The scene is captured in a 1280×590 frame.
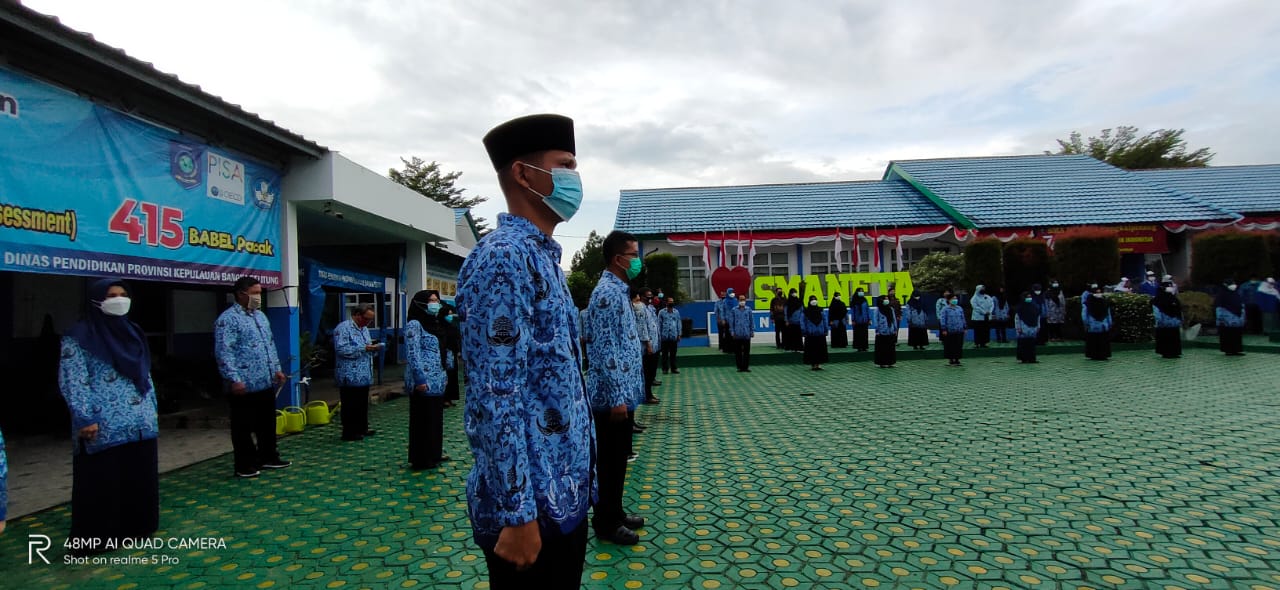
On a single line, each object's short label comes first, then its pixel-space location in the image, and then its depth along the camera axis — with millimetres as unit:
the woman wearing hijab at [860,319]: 14578
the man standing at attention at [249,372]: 4824
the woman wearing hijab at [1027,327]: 11188
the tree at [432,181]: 32500
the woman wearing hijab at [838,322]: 14336
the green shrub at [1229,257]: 15477
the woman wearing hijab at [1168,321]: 11297
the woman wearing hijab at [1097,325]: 11570
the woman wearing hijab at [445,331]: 5708
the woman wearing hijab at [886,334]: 11750
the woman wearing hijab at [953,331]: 11898
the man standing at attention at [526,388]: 1352
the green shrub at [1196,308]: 15633
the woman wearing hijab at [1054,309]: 14242
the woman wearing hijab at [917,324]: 14606
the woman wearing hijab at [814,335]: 11914
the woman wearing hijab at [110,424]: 3398
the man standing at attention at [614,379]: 3377
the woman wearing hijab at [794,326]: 13773
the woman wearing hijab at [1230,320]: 11125
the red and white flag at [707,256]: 17906
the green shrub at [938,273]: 16516
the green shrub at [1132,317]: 13734
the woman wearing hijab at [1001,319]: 14750
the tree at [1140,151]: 30428
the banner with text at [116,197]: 4629
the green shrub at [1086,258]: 15633
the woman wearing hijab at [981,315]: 13766
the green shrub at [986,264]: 15828
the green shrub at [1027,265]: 16094
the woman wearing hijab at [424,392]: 5164
